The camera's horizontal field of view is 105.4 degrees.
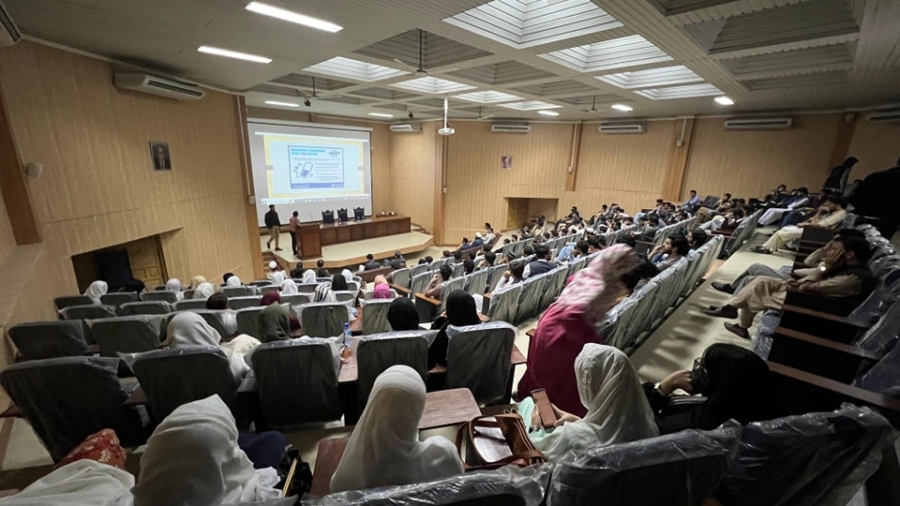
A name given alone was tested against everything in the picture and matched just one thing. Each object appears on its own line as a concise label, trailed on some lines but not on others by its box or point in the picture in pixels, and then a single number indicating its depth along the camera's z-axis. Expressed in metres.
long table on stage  10.18
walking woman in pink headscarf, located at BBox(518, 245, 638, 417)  2.20
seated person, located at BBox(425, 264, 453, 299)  4.69
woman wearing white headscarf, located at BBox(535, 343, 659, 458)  1.49
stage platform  10.12
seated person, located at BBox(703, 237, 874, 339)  2.72
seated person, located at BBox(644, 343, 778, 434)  1.52
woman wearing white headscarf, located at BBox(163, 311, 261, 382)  2.41
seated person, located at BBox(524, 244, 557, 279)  4.65
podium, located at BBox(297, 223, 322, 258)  10.03
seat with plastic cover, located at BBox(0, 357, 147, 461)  1.91
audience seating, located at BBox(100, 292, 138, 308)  4.62
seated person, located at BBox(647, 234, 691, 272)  4.21
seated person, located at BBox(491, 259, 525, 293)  4.75
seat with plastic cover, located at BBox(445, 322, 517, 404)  2.44
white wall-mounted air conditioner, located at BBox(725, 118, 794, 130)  8.43
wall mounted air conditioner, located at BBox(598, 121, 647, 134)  10.71
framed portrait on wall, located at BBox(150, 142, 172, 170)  5.99
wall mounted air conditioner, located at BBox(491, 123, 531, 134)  12.39
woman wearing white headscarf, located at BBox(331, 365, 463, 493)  1.28
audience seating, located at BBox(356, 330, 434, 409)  2.27
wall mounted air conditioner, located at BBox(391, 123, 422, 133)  13.48
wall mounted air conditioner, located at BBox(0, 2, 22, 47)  3.08
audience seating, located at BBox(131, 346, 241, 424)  2.04
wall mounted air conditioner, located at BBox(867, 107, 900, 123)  6.56
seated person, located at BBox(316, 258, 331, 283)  7.65
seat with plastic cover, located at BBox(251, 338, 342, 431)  2.18
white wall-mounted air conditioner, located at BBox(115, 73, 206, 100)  5.23
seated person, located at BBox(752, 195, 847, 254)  4.81
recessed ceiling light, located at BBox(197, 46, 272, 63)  4.70
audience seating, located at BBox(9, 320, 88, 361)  2.87
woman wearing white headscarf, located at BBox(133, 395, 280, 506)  1.14
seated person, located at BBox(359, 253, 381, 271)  8.21
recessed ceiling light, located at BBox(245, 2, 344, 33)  3.37
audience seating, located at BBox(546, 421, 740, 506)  1.10
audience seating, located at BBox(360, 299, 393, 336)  3.82
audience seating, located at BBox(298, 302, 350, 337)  3.73
